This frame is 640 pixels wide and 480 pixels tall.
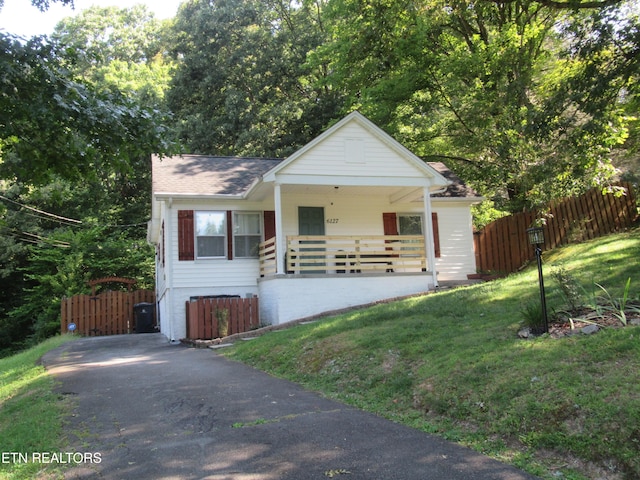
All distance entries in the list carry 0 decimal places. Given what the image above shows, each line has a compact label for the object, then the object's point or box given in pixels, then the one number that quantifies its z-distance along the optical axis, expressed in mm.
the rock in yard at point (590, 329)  5873
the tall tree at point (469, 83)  13219
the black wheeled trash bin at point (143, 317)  20953
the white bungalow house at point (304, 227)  14625
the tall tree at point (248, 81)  27844
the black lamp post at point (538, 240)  6270
